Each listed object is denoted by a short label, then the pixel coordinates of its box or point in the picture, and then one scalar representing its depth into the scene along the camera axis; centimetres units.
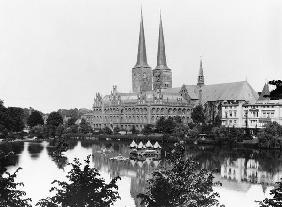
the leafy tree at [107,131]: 11531
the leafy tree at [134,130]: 11592
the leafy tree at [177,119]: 11160
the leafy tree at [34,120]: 13412
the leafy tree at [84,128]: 12056
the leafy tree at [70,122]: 13895
